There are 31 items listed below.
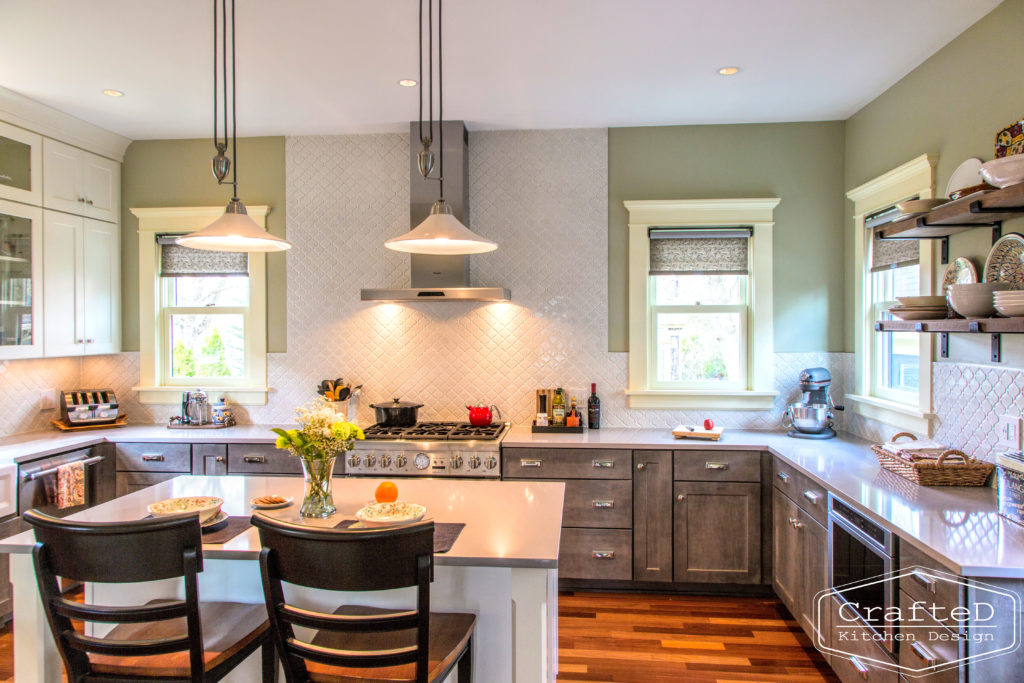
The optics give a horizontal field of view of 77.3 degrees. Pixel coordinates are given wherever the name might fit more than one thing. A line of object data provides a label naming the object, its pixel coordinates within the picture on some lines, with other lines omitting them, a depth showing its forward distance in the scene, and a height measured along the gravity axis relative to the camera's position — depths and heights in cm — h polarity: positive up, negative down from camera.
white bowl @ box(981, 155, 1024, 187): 224 +59
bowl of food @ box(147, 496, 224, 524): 222 -59
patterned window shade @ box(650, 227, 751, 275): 436 +58
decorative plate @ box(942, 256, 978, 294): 284 +29
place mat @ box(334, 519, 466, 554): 199 -64
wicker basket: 263 -55
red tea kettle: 425 -52
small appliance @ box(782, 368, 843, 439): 397 -45
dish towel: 369 -85
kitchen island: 189 -80
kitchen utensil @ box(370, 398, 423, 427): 426 -50
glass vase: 225 -54
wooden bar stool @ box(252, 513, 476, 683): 153 -58
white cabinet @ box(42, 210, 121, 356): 413 +38
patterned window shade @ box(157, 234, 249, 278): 472 +58
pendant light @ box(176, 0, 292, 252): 231 +39
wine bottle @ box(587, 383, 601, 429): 436 -51
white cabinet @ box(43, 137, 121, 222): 413 +108
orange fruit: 239 -58
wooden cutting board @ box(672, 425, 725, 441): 389 -59
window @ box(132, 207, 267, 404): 468 +18
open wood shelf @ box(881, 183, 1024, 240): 225 +49
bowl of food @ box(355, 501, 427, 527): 213 -59
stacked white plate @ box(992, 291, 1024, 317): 219 +11
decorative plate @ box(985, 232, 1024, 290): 253 +30
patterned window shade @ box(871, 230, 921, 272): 344 +47
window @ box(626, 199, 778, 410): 431 +23
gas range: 387 -71
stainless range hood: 407 +52
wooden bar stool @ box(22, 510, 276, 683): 163 -61
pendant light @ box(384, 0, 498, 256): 236 +39
